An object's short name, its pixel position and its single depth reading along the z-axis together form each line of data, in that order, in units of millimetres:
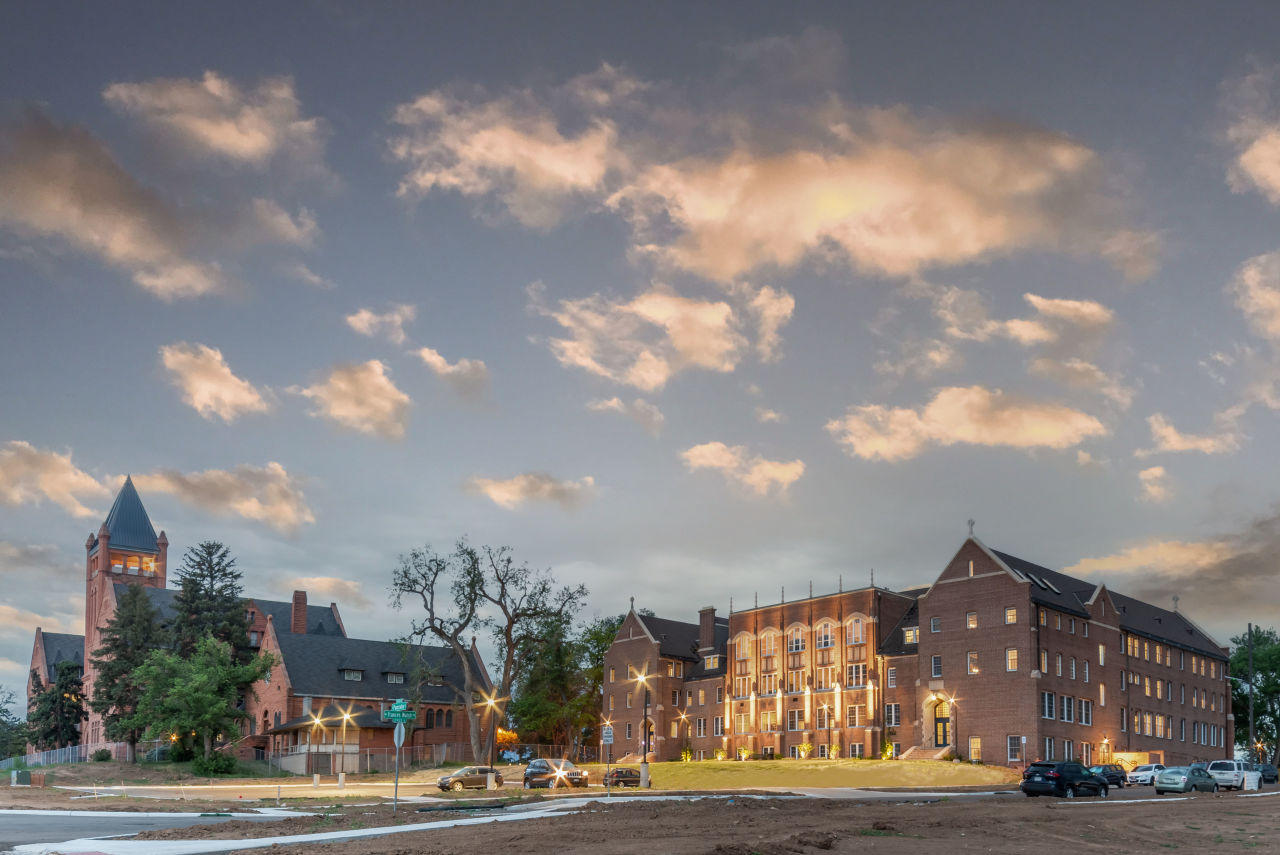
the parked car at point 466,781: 58491
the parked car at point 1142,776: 67750
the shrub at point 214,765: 81375
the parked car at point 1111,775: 60656
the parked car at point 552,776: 58594
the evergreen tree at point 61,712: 120688
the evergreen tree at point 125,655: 95188
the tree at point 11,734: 149750
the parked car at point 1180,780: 51844
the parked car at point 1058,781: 47969
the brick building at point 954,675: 78062
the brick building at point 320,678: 98500
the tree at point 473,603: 91875
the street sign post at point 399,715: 35944
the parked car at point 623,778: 58812
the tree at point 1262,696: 123750
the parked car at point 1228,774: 56094
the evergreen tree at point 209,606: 100938
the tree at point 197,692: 81562
